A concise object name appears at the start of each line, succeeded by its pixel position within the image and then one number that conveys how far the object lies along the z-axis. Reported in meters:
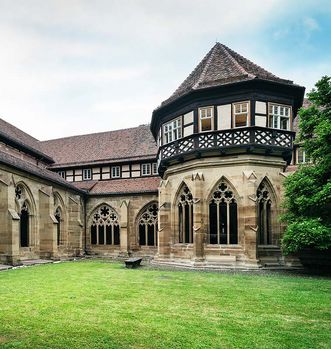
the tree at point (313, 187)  13.90
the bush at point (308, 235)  13.65
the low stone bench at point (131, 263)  17.30
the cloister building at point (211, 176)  17.61
